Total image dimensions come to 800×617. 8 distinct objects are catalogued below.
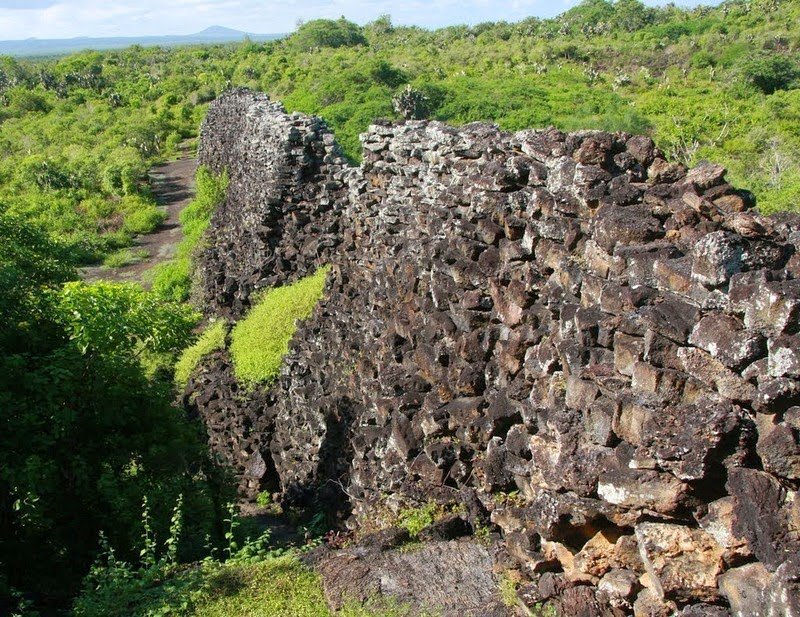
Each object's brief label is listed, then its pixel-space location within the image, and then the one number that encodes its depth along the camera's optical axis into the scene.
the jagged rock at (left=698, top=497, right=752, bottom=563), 4.57
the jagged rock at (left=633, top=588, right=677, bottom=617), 4.99
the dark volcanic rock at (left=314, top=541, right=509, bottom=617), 6.49
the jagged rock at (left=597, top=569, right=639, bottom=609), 5.39
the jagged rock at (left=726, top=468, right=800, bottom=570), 4.23
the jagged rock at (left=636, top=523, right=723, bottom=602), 4.77
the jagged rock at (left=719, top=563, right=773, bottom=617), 4.34
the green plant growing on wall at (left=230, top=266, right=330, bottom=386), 14.25
